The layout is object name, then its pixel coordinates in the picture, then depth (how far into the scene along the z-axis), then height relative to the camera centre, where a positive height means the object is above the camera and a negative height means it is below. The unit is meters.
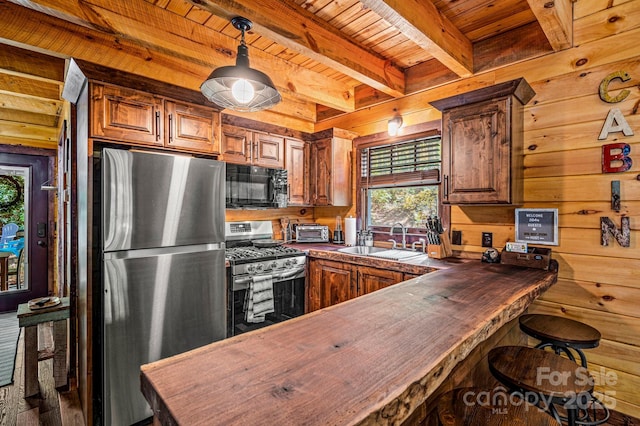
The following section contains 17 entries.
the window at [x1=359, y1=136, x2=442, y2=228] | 3.04 +0.32
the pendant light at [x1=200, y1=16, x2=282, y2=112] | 1.83 +0.79
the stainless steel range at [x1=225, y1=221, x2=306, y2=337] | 2.68 -0.61
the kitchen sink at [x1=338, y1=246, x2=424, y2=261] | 2.93 -0.40
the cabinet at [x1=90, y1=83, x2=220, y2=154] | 2.09 +0.69
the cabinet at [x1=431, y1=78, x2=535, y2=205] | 2.12 +0.49
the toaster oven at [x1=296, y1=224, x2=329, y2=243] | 3.74 -0.26
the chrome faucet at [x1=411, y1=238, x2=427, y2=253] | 3.02 -0.31
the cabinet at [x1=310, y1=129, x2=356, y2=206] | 3.52 +0.51
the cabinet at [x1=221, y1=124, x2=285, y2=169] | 3.15 +0.70
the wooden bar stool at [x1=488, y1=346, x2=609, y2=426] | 1.12 -0.64
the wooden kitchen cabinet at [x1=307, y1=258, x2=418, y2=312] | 2.61 -0.62
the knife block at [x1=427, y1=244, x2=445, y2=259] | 2.62 -0.33
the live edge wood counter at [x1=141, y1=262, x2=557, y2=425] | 0.66 -0.41
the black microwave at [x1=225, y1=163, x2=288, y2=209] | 3.04 +0.26
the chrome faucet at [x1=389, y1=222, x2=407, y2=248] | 3.15 -0.24
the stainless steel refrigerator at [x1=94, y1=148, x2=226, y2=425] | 1.98 -0.38
